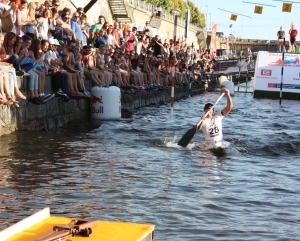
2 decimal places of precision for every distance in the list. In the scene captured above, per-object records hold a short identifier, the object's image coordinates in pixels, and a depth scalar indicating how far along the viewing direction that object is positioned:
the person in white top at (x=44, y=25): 18.62
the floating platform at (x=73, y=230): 4.73
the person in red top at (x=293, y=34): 39.47
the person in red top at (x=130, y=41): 29.66
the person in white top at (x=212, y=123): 14.36
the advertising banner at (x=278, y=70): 32.88
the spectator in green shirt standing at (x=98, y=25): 26.56
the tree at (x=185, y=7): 100.69
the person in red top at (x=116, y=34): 27.12
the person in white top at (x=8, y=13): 16.52
